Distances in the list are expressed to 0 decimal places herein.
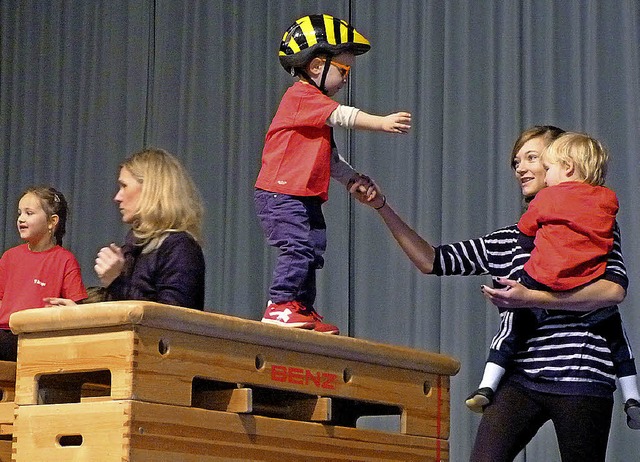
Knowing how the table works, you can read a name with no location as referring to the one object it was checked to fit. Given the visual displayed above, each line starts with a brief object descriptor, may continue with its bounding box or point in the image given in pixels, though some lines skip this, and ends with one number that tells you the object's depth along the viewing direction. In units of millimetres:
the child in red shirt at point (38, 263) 6293
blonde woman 4503
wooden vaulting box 3684
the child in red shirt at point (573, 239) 4421
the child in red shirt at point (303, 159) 4760
